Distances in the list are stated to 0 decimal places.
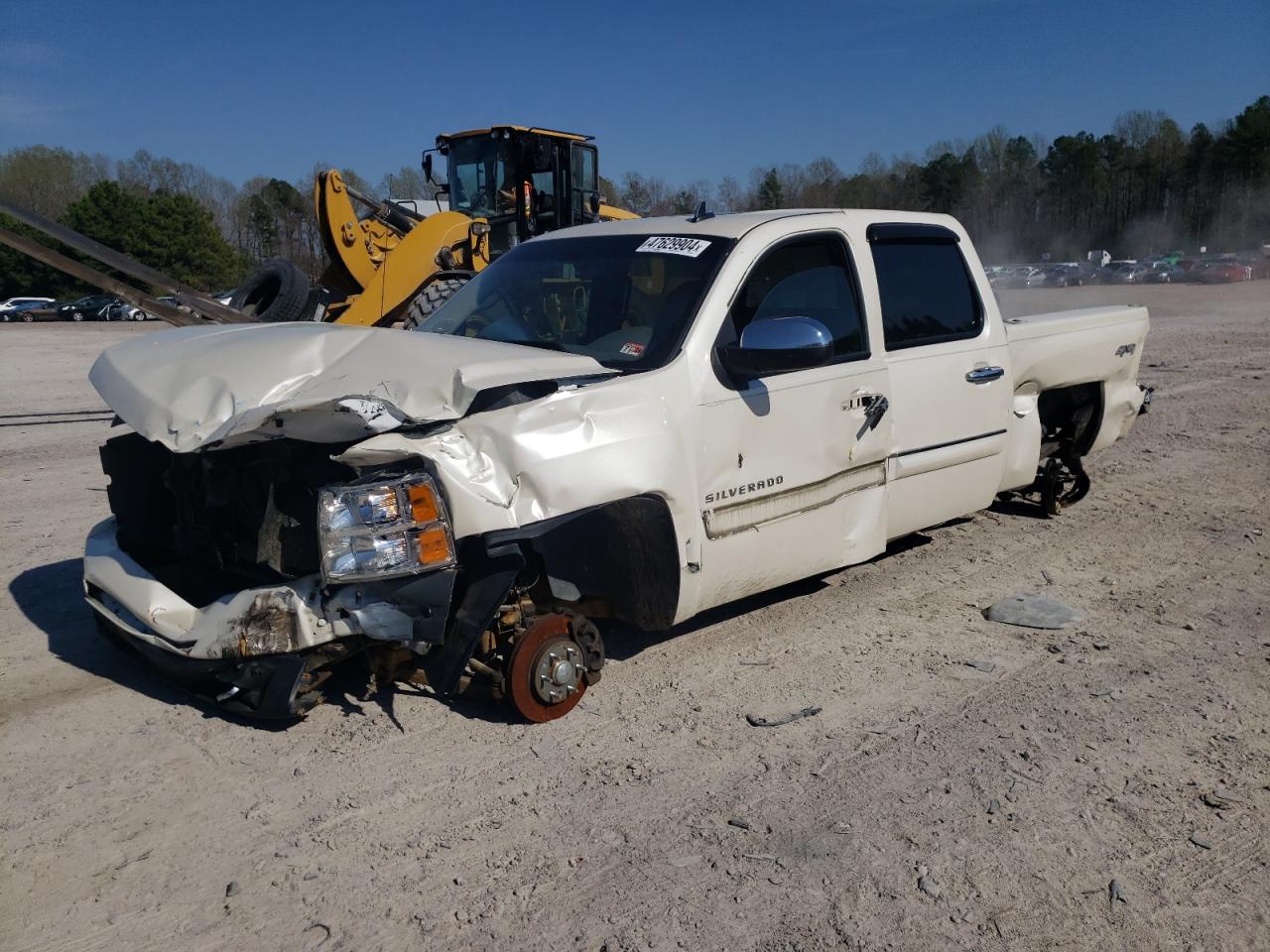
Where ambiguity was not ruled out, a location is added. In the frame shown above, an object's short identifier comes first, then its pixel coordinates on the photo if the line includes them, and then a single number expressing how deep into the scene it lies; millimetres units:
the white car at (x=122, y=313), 41525
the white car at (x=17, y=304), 42938
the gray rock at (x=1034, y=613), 4875
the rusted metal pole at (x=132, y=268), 7773
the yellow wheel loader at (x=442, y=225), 12195
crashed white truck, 3406
